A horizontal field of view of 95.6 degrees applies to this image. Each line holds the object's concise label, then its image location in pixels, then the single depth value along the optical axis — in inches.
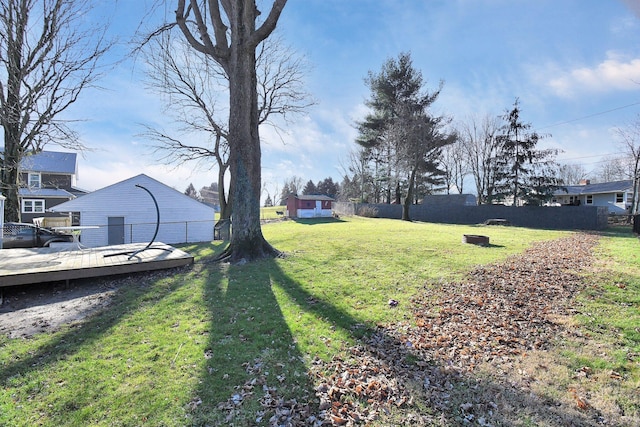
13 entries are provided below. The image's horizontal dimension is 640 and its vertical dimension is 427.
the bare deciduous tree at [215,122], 788.0
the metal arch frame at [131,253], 317.4
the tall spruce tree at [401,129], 1041.5
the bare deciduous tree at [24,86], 443.5
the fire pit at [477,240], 446.9
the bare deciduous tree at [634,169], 942.5
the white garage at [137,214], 650.2
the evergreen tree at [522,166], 916.6
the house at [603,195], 1201.2
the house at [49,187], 1009.7
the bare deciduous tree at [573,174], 2022.6
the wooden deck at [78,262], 240.7
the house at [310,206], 1378.0
